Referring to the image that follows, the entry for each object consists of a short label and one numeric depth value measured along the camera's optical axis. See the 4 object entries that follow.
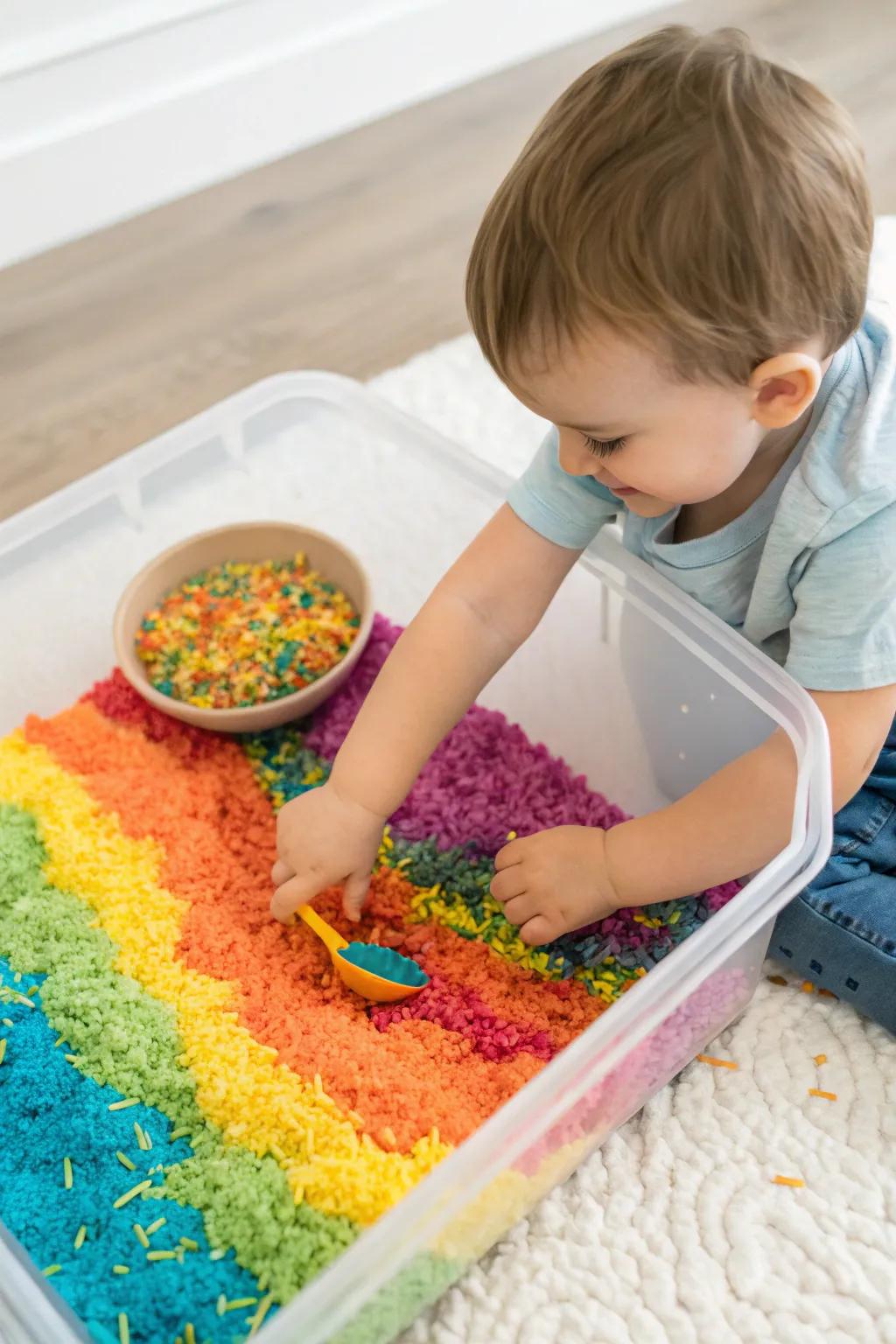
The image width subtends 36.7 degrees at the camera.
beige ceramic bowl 0.99
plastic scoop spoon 0.81
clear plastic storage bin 0.66
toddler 0.61
